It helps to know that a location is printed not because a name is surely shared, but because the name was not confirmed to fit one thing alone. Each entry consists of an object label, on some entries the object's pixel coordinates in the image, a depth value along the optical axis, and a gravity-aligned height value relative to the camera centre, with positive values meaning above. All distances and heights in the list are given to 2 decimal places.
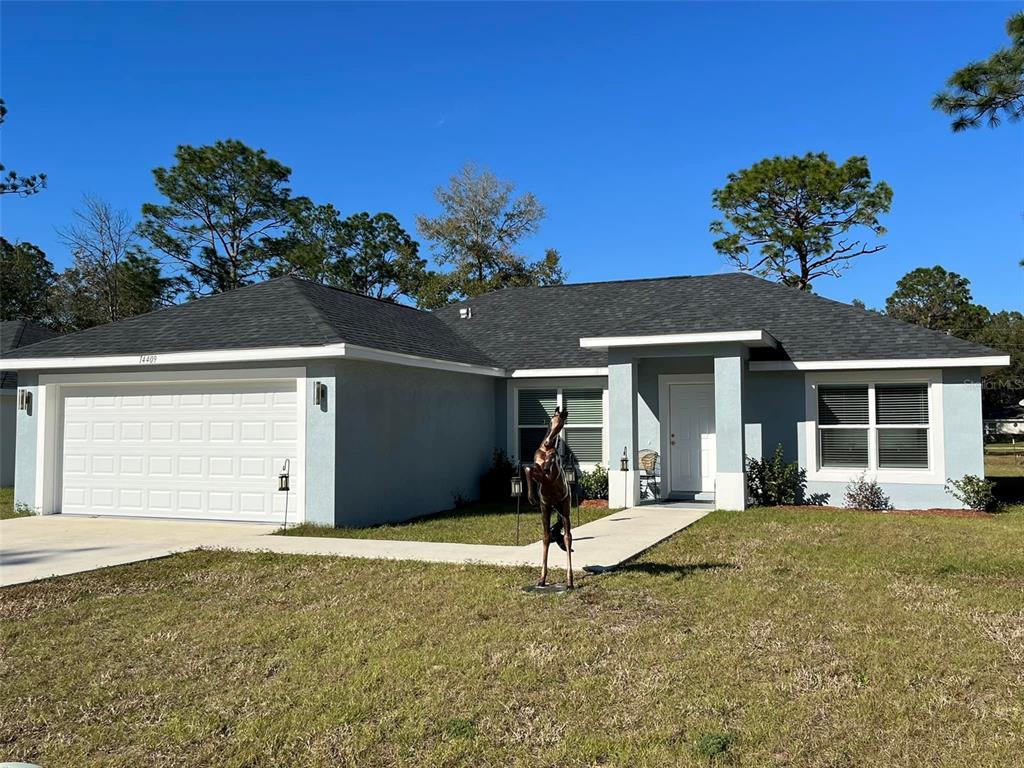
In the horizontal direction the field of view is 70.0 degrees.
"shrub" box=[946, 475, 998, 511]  13.33 -1.15
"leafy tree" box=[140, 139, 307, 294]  38.12 +11.79
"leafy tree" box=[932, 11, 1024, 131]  9.48 +4.56
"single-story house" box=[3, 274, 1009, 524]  12.38 +0.44
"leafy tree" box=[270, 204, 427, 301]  41.88 +10.34
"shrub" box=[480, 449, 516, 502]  16.39 -1.22
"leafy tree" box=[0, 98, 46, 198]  18.50 +6.17
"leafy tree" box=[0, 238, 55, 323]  42.53 +8.42
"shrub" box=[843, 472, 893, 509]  14.12 -1.31
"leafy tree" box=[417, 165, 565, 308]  40.81 +11.14
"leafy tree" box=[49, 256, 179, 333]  36.97 +7.06
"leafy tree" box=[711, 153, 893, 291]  36.22 +11.30
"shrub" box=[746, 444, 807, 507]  14.30 -1.02
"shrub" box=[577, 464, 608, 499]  15.62 -1.22
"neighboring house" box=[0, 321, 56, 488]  19.48 +0.03
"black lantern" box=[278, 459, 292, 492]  11.73 -0.88
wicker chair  15.09 -1.00
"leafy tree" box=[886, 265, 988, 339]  54.34 +9.47
